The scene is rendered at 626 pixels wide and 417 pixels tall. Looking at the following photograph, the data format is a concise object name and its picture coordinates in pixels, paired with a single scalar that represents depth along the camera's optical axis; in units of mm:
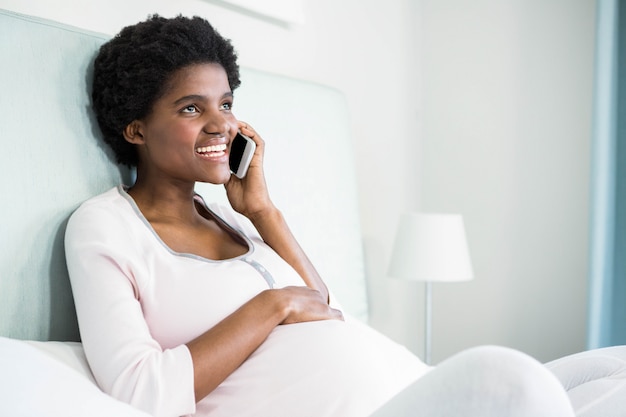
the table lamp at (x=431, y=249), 5568
